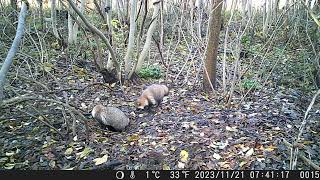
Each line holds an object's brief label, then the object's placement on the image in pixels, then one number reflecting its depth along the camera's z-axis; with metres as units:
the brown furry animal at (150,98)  5.56
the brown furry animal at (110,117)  4.82
